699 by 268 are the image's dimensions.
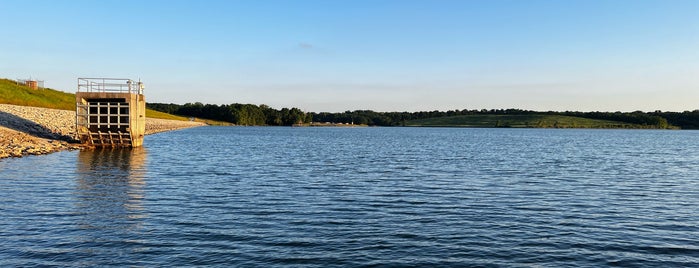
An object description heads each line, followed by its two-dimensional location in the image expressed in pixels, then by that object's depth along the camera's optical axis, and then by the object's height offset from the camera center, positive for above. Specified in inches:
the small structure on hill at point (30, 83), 4714.1 +266.8
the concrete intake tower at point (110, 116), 2271.2 -14.3
